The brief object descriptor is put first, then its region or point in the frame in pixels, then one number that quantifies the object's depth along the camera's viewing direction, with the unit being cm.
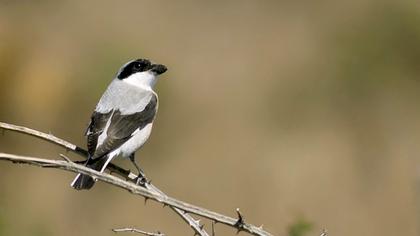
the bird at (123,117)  927
